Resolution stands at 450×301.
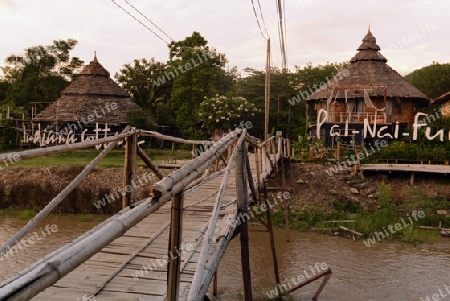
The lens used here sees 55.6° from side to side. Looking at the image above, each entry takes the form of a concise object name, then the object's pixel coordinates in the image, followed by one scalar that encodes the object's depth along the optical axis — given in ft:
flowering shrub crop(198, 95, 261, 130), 79.00
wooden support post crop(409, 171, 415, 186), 59.28
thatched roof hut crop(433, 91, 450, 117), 80.23
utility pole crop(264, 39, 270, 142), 54.85
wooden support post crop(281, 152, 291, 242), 46.57
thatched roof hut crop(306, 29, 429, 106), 79.87
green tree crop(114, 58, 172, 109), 109.40
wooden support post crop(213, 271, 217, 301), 31.27
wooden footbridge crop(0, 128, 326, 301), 5.57
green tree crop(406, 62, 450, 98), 114.83
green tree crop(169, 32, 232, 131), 92.12
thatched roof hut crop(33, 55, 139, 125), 89.20
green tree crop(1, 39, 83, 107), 110.22
